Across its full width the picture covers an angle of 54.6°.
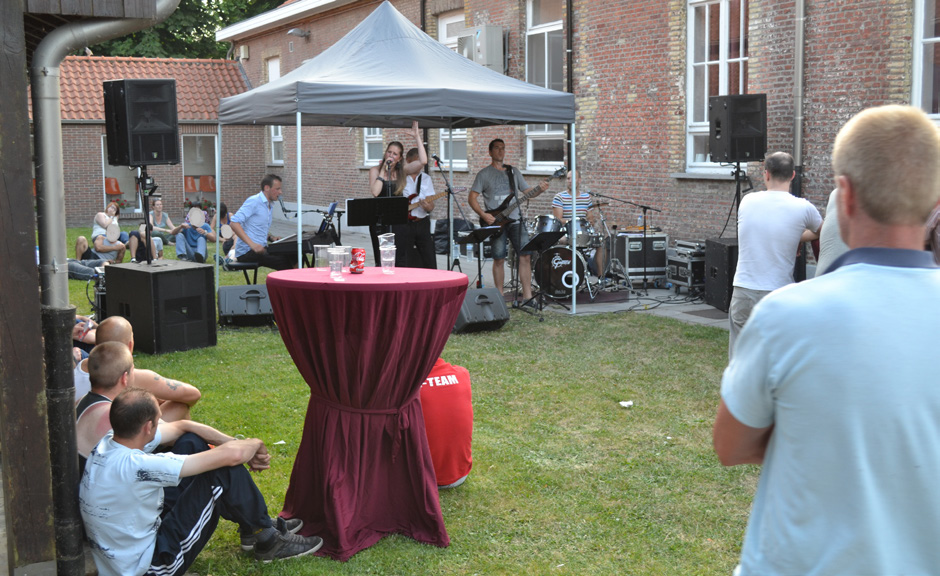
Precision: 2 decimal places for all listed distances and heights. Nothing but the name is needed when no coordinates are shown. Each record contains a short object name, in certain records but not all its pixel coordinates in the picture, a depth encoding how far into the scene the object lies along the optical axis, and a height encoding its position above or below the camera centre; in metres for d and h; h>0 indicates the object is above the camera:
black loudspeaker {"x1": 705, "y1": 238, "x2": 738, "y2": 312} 9.85 -0.92
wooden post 3.15 -0.52
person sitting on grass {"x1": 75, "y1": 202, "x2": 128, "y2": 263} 12.56 -0.72
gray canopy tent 8.89 +1.01
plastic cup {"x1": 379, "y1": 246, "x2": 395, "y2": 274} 4.77 -0.35
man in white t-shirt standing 5.74 -0.29
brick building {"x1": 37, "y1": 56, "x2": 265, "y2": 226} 24.06 +1.63
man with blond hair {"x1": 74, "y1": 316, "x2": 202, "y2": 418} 4.21 -0.90
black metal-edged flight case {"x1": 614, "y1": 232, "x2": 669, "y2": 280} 12.14 -0.89
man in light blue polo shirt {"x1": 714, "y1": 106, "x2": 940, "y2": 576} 1.58 -0.32
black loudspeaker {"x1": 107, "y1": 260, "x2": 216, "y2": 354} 8.38 -1.04
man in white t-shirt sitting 3.39 -1.16
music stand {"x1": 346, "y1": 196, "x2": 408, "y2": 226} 8.80 -0.21
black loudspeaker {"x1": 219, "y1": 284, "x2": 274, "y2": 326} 9.78 -1.24
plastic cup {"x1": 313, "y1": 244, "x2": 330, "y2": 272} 4.80 -0.36
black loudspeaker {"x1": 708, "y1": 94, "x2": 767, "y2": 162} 10.47 +0.68
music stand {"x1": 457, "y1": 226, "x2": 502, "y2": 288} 9.84 -0.50
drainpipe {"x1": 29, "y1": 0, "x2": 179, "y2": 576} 3.34 -0.29
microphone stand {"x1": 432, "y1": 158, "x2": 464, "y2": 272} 10.25 -0.08
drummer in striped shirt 11.23 -0.26
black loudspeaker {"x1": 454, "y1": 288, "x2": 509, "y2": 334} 9.22 -1.25
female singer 10.16 +0.19
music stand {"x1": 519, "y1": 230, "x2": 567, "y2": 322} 10.13 -0.62
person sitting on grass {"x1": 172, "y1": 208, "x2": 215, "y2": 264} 13.58 -0.74
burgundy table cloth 3.94 -0.93
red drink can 4.38 -0.35
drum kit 11.13 -0.89
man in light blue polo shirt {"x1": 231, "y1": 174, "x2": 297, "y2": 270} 10.31 -0.42
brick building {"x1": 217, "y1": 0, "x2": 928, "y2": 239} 10.08 +1.42
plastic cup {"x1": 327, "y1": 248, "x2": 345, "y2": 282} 4.44 -0.34
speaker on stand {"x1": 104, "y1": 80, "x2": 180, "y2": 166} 9.19 +0.71
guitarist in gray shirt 10.57 -0.14
